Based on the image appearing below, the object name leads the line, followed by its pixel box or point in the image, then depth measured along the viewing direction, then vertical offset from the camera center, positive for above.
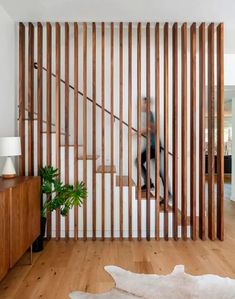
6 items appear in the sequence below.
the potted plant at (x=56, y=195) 3.56 -0.60
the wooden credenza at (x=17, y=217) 2.39 -0.66
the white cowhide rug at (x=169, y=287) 2.37 -1.22
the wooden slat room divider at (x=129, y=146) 3.87 +0.01
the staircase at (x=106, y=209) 3.94 -0.85
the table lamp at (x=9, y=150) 3.04 -0.03
